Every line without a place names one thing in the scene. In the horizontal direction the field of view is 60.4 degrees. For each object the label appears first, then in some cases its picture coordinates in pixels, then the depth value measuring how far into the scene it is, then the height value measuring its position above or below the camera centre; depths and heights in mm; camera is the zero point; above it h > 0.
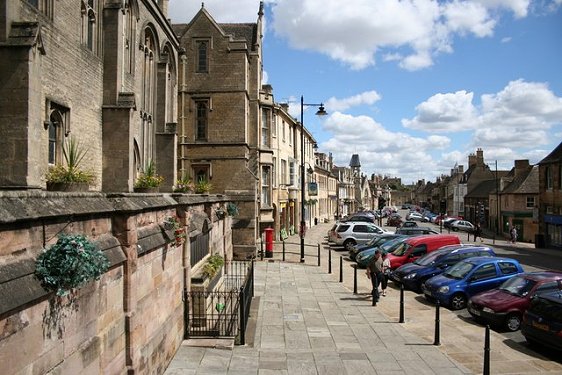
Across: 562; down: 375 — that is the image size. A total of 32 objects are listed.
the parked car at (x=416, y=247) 21719 -2334
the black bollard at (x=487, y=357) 8391 -2819
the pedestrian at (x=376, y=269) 15702 -2409
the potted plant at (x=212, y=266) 13555 -2089
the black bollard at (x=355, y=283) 17095 -3101
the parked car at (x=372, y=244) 26483 -2639
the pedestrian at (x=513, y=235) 42334 -3449
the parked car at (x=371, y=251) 23469 -2721
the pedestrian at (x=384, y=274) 16391 -2698
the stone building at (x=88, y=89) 11336 +3457
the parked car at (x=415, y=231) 31214 -2256
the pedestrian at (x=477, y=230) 41275 -3109
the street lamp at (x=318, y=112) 26092 +4585
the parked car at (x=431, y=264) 18156 -2659
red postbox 26000 -2554
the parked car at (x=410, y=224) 42778 -2507
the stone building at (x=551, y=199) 37750 -266
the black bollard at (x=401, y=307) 12961 -3004
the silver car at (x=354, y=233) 31391 -2401
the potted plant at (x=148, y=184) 13375 +350
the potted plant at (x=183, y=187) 16753 +336
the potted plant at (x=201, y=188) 18922 +335
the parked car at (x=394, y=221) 58469 -3027
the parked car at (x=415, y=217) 65300 -2901
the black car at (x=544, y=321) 9984 -2691
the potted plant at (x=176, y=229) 9359 -682
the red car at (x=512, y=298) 12461 -2726
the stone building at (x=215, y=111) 28047 +5057
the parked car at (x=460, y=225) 54219 -3298
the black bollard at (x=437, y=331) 10844 -3048
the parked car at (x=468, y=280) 15055 -2677
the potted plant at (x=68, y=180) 8570 +307
